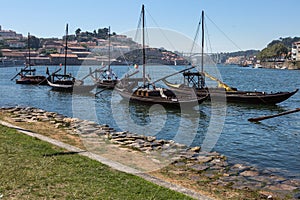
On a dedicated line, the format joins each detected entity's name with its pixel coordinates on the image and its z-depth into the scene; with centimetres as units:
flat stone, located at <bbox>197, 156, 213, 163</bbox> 1382
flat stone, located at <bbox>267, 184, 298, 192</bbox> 1103
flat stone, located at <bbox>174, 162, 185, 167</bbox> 1290
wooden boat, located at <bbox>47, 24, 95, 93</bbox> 4769
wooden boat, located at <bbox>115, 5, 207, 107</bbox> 3120
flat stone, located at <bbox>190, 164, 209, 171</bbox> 1254
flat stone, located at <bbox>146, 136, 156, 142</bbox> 1740
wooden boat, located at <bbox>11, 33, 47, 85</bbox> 6253
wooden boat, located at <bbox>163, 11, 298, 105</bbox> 3638
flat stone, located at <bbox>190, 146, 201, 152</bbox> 1578
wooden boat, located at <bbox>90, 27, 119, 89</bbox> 5201
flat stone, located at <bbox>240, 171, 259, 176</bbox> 1251
